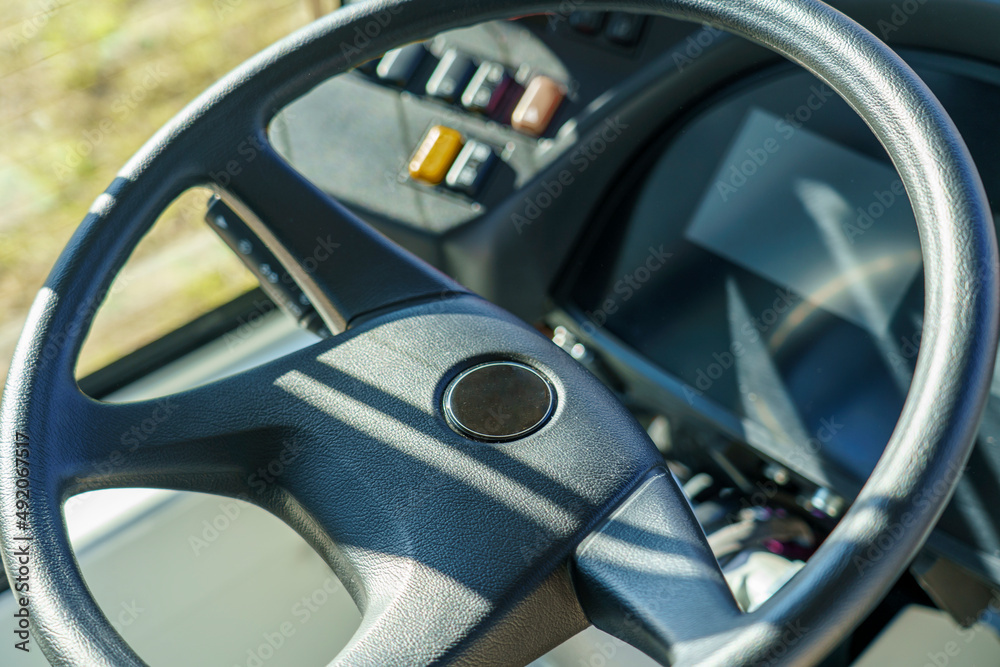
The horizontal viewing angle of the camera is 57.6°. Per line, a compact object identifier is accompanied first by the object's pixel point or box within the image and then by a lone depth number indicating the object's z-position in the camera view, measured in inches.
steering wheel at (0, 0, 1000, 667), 17.5
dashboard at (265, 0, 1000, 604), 28.9
